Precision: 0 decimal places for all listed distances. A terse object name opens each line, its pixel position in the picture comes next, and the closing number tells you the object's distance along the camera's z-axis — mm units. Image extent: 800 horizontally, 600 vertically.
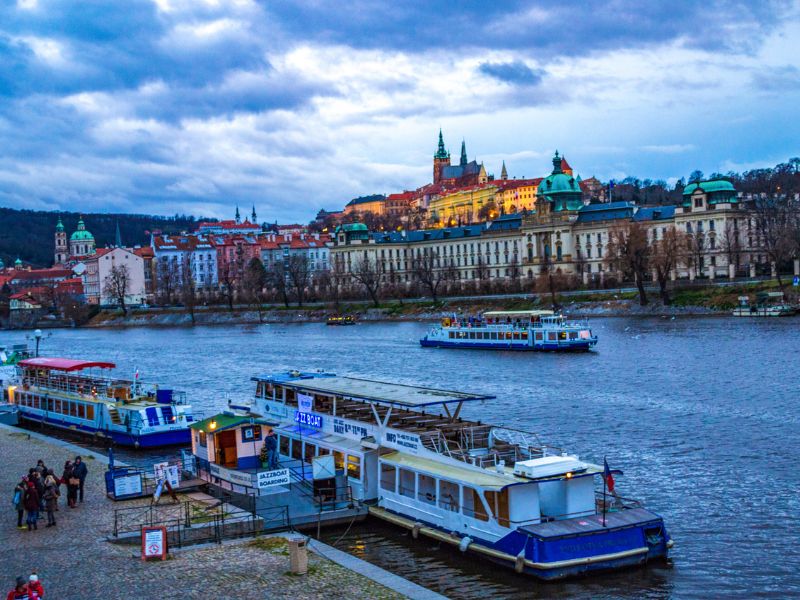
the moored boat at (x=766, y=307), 104250
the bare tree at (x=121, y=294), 190600
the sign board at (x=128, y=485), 30516
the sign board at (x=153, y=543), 23438
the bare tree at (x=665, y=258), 122062
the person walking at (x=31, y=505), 26547
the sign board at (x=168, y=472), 31422
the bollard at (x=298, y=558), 22359
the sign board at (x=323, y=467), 30594
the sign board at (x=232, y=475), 31031
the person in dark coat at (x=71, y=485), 29469
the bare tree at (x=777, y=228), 124312
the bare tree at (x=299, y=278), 174125
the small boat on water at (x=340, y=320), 144000
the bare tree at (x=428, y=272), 161375
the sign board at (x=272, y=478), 29719
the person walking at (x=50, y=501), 27094
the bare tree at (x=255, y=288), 176275
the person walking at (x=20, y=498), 26975
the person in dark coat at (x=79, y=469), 29922
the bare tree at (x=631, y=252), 123906
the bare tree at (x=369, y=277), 164075
